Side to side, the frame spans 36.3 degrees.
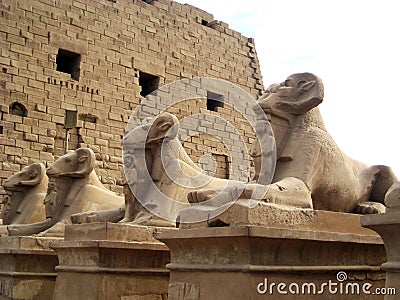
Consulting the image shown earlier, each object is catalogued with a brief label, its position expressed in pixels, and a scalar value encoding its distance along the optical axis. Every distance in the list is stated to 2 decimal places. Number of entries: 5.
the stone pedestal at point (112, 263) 4.87
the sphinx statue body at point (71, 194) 6.34
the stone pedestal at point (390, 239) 2.83
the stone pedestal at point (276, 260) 3.64
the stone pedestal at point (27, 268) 6.00
